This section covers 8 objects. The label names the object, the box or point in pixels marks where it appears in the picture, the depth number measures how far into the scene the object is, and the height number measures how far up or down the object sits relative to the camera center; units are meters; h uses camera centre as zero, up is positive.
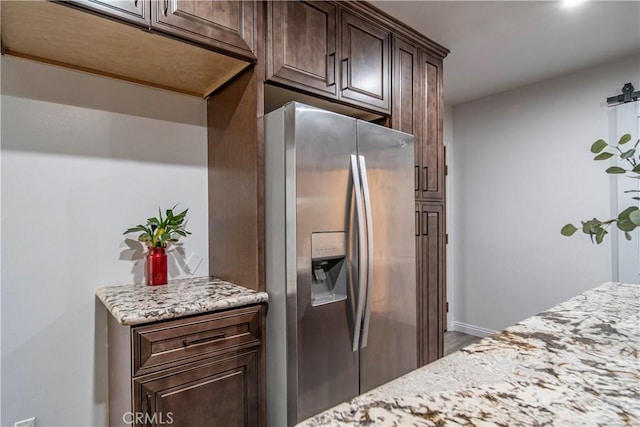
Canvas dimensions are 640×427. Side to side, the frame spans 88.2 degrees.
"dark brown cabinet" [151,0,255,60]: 1.32 +0.83
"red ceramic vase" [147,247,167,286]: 1.65 -0.25
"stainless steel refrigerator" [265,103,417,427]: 1.45 -0.22
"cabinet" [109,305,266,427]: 1.19 -0.61
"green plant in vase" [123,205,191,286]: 1.65 -0.11
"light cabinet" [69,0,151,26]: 1.18 +0.78
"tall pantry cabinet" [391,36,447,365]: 2.26 +0.33
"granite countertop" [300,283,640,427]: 0.50 -0.31
